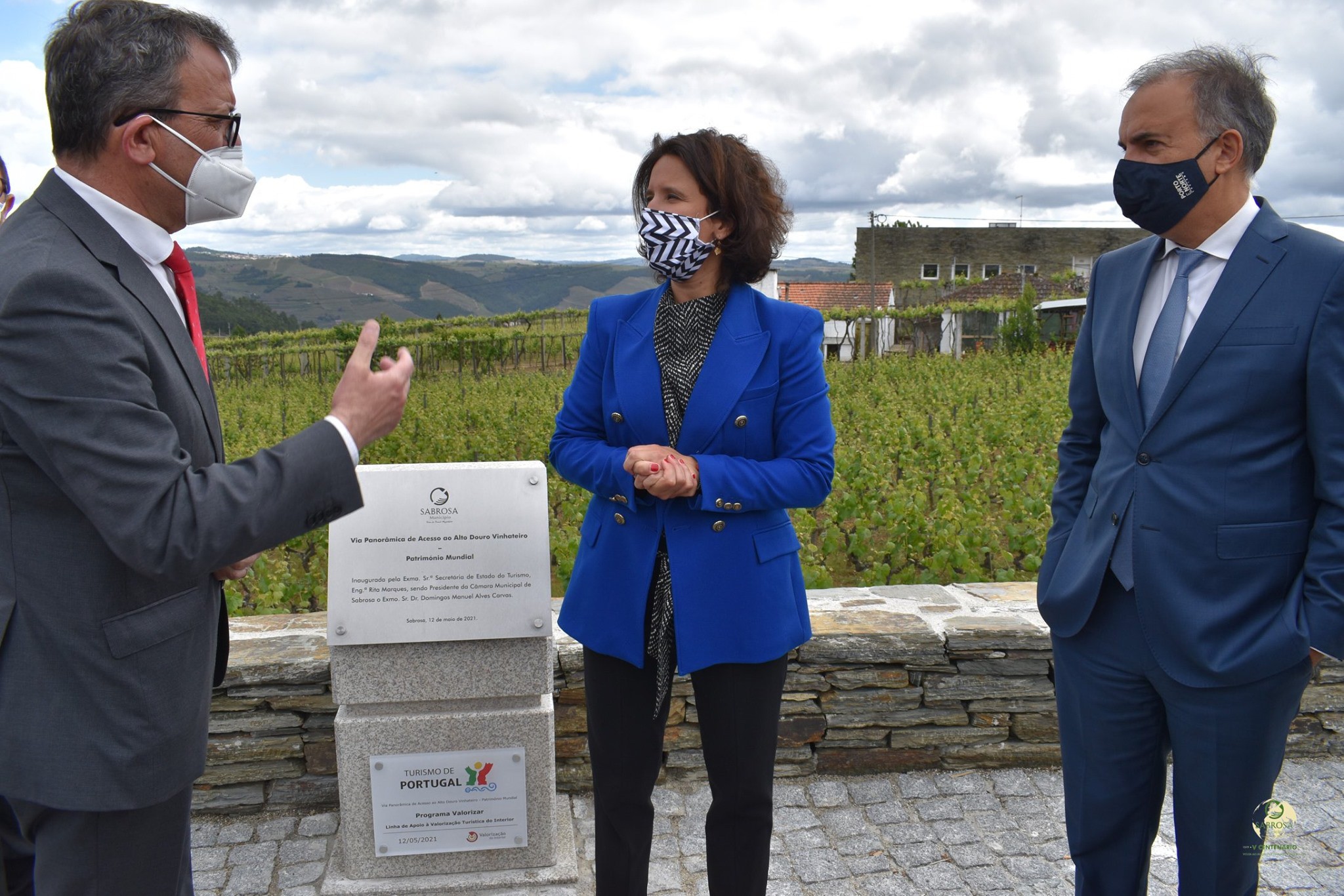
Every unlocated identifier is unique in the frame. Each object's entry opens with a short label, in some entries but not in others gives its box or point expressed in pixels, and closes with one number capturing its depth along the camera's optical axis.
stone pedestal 2.94
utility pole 40.59
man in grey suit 1.48
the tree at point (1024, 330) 25.95
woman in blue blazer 2.32
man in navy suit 1.98
